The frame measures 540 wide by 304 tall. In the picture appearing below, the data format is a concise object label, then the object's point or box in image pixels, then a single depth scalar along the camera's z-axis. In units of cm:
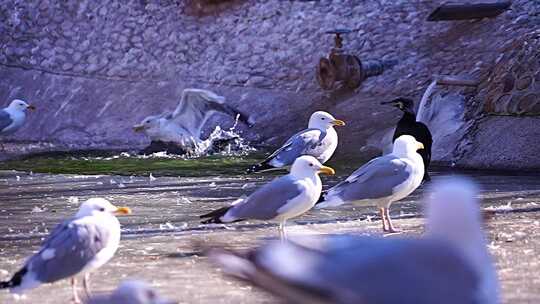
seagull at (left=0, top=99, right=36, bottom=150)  2183
